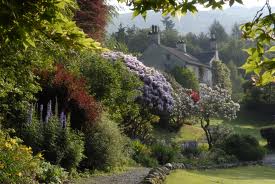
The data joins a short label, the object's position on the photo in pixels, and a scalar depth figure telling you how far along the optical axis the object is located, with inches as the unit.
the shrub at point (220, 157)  836.6
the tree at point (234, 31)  5885.8
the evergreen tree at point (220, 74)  2461.9
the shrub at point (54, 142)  454.9
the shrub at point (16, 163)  323.3
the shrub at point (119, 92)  688.4
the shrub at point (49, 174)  405.4
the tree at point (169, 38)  3865.7
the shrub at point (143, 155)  689.3
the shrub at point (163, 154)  747.4
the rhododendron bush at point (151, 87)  901.8
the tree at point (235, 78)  3232.3
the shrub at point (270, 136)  1236.8
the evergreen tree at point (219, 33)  5280.5
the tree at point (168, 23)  6401.1
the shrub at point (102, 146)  530.9
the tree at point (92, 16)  826.8
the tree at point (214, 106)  1061.8
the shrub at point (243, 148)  906.7
